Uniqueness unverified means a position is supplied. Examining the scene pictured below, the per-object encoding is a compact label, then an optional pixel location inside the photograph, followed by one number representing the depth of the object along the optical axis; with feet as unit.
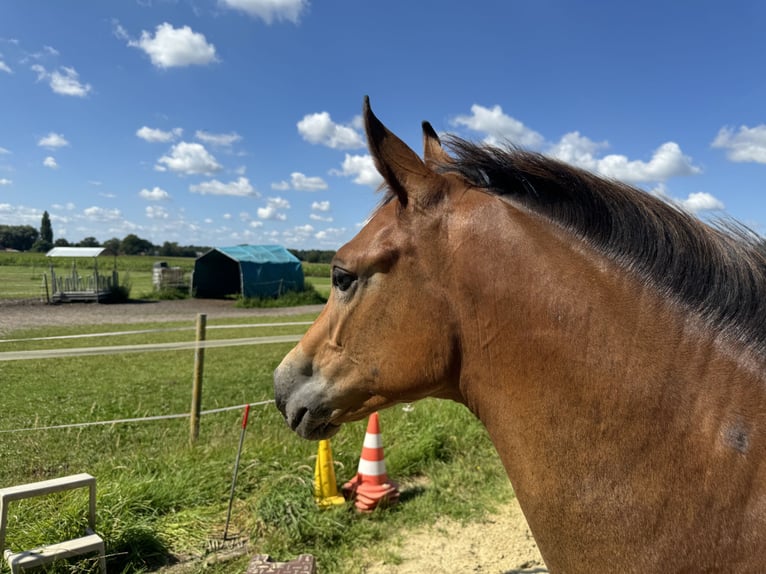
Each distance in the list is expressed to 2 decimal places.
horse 3.92
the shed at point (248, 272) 96.48
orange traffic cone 15.23
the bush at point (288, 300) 91.30
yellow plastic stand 15.17
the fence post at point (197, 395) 19.12
